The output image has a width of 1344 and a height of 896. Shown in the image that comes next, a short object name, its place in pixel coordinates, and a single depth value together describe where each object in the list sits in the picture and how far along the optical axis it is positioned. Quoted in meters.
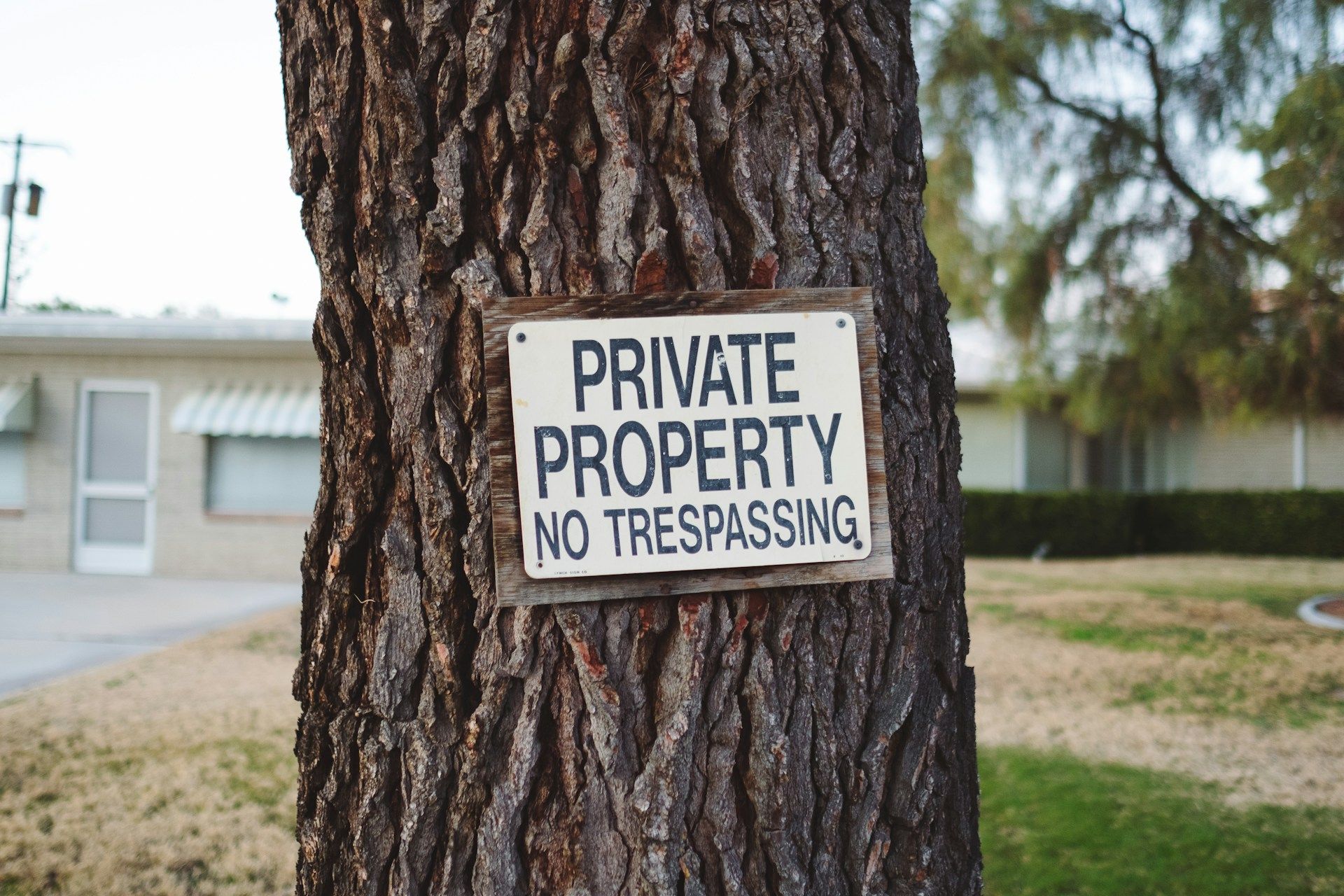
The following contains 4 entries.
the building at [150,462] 11.53
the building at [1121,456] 16.03
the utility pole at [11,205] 15.35
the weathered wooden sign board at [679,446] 1.22
